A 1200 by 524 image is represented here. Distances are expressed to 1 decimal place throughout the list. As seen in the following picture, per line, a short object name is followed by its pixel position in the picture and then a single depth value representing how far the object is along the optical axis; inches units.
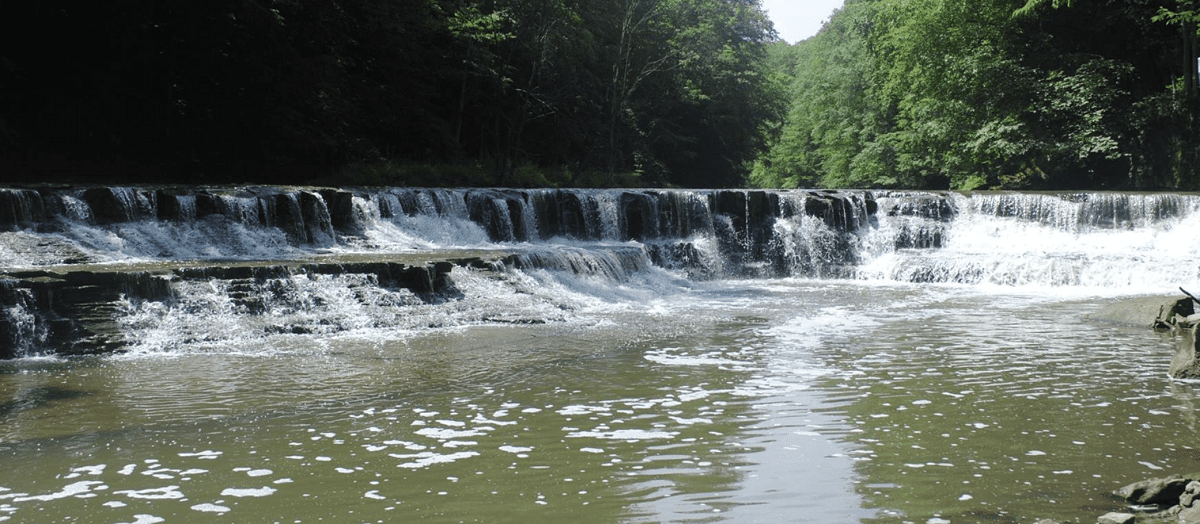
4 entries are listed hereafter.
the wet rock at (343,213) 642.2
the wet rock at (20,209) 504.4
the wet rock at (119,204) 536.7
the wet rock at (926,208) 826.8
